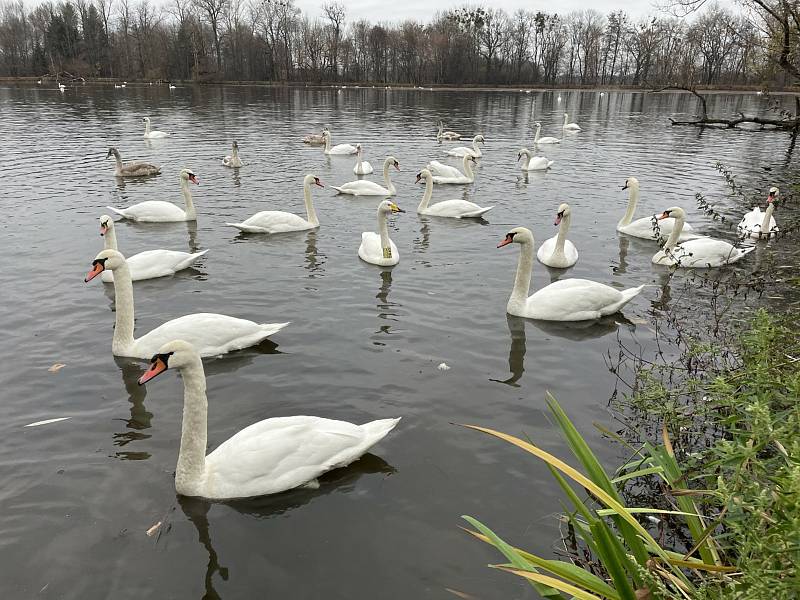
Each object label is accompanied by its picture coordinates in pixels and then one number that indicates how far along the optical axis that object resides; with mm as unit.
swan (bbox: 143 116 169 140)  27453
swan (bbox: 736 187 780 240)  12266
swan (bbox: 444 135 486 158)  23041
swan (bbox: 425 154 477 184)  18891
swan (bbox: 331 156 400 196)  16812
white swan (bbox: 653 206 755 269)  10727
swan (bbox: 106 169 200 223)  13594
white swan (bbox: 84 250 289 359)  7117
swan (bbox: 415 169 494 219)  14555
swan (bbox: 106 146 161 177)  18453
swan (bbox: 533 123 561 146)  28688
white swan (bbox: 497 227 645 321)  8367
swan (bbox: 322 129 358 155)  24547
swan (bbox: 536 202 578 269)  10609
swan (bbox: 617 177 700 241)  12630
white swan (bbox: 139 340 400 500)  4867
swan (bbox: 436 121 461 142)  29114
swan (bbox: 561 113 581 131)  34594
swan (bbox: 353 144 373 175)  20062
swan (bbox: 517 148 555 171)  21047
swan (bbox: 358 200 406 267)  10773
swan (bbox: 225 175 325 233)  12734
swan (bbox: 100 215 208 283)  9805
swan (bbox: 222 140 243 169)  20234
